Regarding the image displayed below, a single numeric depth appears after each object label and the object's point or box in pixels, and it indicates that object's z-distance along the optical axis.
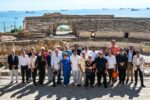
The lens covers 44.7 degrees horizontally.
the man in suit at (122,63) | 8.16
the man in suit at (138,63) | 8.18
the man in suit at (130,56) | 8.52
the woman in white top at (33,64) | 8.41
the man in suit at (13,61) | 8.57
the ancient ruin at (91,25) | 25.70
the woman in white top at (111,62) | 8.18
